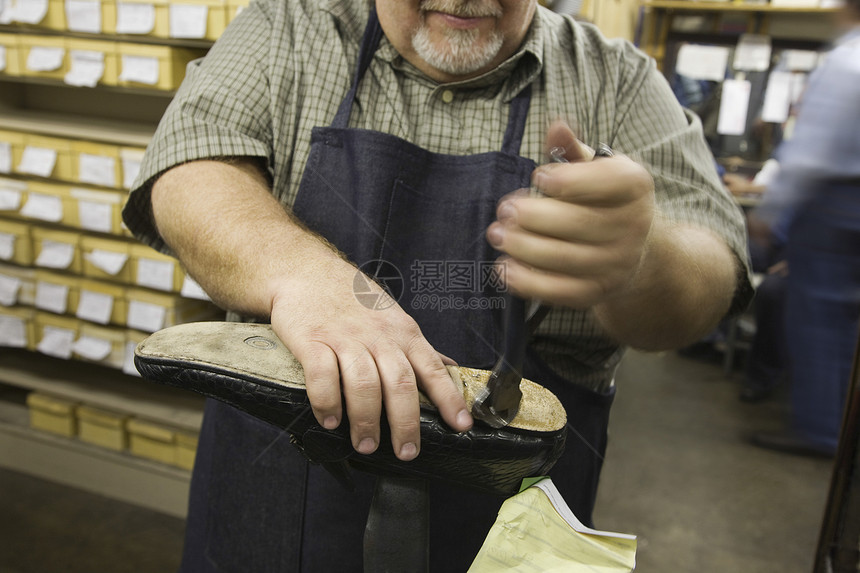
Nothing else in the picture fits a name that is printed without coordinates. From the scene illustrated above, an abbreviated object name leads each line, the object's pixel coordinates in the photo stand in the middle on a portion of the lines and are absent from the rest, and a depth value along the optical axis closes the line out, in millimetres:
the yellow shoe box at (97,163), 1973
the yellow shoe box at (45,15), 1953
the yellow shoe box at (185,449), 2168
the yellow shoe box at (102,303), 2125
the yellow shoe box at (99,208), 2016
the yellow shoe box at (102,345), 2174
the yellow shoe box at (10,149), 2109
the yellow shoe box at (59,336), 2250
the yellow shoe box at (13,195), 2158
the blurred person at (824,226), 1574
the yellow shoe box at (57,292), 2201
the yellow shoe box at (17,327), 2322
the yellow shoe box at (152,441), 2207
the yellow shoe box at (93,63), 1923
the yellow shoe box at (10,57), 2039
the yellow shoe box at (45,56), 1979
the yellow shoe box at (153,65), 1839
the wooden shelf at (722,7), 3998
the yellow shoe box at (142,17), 1825
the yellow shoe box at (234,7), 1712
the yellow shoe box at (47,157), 2051
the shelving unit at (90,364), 1949
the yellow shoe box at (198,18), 1747
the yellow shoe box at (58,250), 2146
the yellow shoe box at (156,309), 2047
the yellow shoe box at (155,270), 1981
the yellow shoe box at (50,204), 2080
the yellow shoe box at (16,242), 2215
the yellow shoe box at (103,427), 2285
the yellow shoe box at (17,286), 2285
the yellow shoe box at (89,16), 1889
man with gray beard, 814
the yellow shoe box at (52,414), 2363
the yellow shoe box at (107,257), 2049
